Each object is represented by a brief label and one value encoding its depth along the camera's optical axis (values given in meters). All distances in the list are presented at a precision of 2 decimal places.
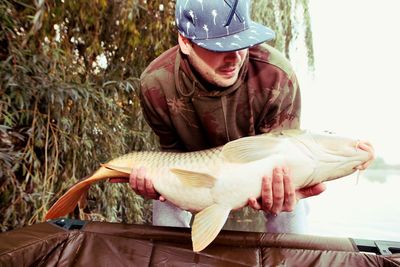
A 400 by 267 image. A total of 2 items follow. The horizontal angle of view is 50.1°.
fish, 0.99
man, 1.08
